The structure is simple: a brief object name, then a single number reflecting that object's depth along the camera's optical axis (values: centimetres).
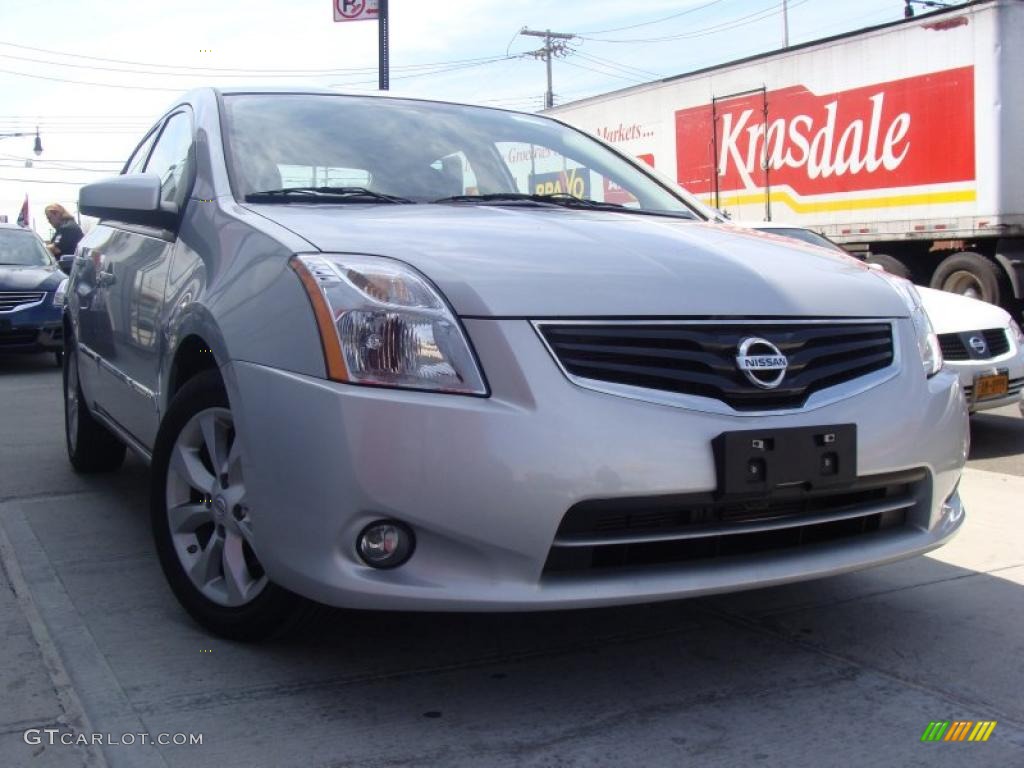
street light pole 4866
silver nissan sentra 256
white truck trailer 1212
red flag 3756
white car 651
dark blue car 1128
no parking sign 1204
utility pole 5638
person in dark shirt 1324
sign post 1193
